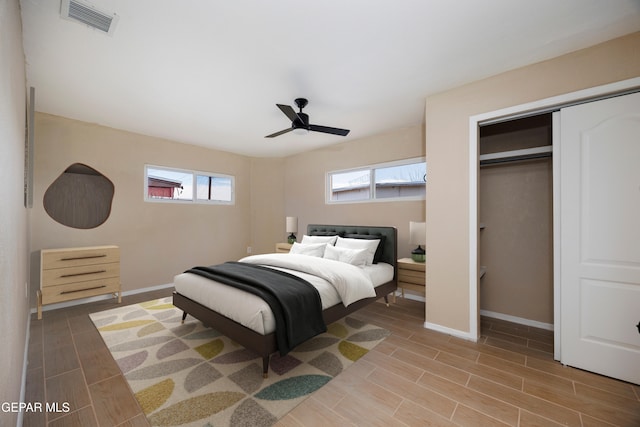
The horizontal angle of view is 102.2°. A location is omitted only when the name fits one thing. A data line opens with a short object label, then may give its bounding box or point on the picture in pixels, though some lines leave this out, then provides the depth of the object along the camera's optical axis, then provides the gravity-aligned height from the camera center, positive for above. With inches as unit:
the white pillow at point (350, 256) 136.3 -22.4
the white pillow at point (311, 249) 153.6 -21.3
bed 80.7 -33.6
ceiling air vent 68.0 +54.5
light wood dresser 125.9 -31.1
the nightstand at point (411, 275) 132.4 -32.1
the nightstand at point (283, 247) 202.7 -26.3
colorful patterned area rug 67.5 -51.1
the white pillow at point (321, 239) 161.8 -16.1
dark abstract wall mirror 142.7 +9.2
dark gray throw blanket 82.6 -29.3
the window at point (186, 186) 179.5 +21.2
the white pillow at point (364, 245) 141.4 -17.3
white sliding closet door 78.4 -6.6
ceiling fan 110.8 +39.2
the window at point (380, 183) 158.2 +21.8
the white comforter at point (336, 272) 106.2 -25.5
